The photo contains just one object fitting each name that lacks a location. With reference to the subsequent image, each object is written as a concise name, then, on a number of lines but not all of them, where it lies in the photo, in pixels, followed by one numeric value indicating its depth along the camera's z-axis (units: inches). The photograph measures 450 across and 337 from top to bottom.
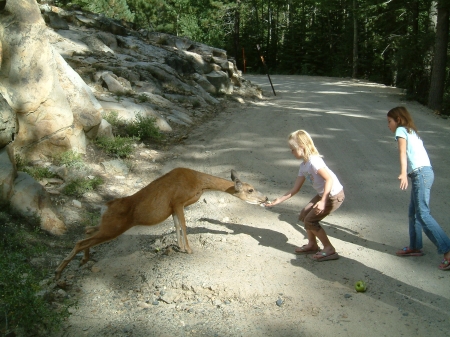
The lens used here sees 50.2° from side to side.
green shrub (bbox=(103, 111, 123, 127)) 504.8
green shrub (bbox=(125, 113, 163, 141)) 505.4
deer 261.1
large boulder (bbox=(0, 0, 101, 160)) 375.2
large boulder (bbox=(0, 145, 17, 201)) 296.2
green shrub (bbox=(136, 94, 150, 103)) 607.8
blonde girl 248.7
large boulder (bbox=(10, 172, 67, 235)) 302.5
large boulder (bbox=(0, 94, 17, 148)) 307.7
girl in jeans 249.1
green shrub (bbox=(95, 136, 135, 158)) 450.3
